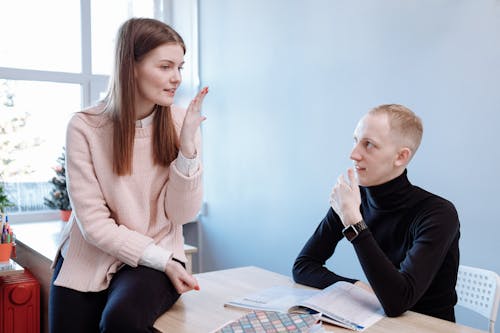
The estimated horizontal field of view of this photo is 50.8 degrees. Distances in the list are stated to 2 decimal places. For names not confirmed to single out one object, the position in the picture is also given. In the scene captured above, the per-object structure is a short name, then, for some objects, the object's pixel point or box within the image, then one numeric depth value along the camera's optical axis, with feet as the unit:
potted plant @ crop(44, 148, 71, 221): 10.14
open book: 3.90
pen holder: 7.24
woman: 4.58
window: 11.16
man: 4.29
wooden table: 3.84
